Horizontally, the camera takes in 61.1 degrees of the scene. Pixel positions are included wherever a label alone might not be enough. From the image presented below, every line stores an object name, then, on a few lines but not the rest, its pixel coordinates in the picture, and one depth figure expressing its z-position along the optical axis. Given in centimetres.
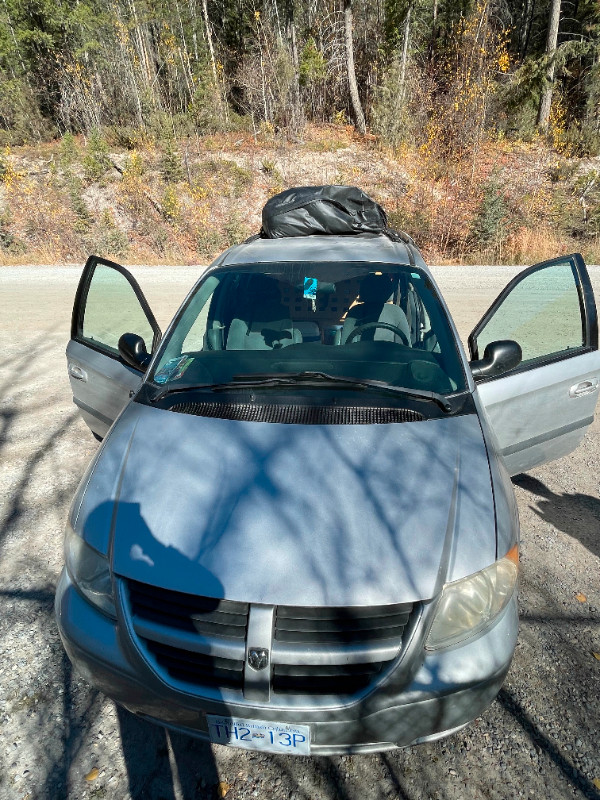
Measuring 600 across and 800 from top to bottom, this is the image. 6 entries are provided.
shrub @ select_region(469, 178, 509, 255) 1331
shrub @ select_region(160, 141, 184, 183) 1966
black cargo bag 471
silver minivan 157
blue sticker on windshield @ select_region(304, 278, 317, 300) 312
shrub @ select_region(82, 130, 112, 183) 2022
